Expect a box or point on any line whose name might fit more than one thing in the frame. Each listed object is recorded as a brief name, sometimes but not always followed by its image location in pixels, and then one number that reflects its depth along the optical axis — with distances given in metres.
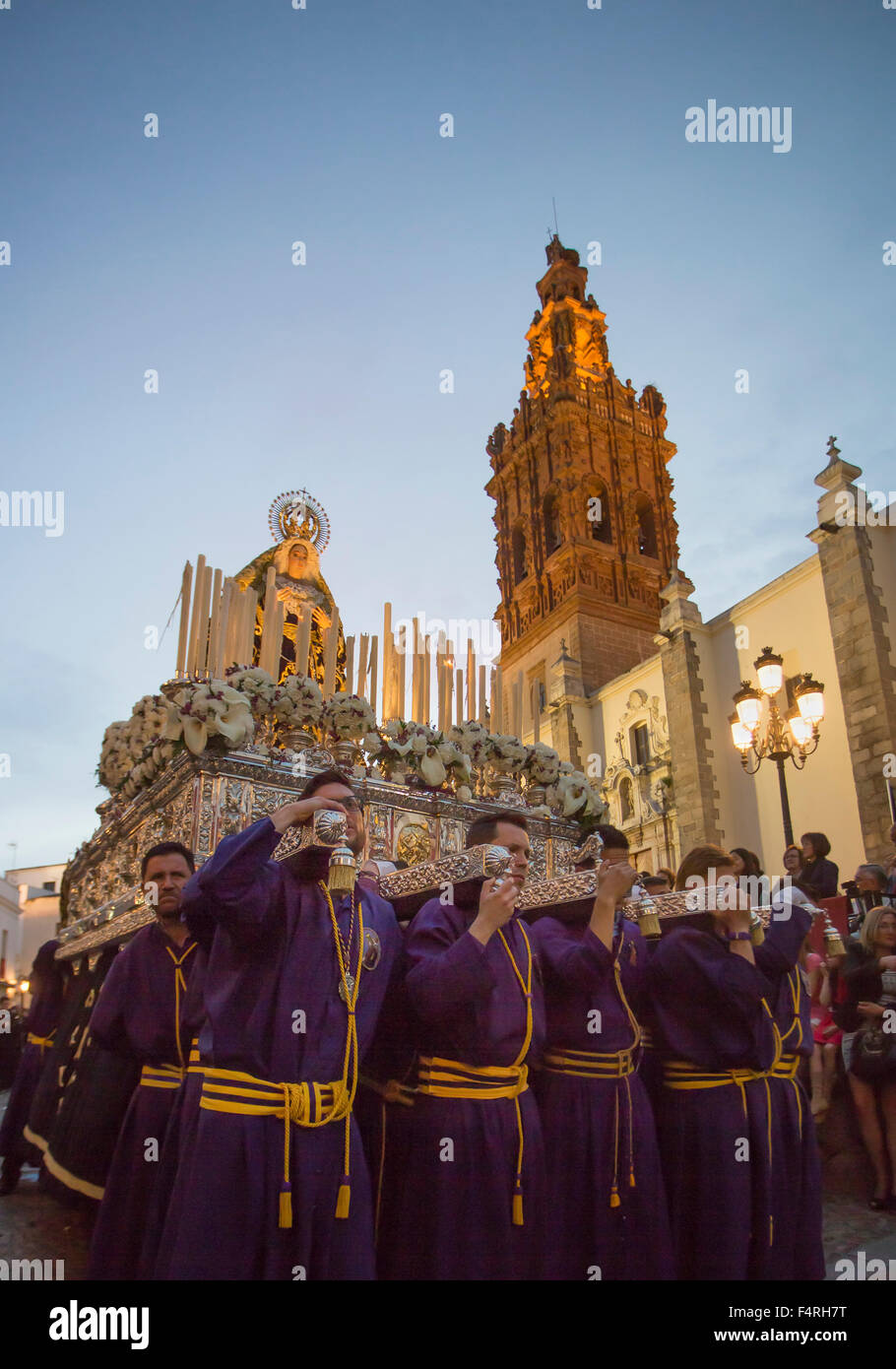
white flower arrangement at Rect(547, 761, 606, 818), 6.21
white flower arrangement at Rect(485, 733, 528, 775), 6.05
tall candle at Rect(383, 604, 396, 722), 6.39
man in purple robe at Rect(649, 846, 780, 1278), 3.21
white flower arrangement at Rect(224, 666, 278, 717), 5.00
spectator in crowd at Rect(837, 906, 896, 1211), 4.91
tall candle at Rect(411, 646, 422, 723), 6.41
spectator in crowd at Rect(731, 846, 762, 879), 4.20
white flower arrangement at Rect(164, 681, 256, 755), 4.52
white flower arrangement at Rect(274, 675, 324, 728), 5.10
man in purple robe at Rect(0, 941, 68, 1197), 6.07
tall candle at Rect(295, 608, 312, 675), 5.62
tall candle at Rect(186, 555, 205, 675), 5.56
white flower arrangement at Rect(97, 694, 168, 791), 5.13
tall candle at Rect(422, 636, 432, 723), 6.50
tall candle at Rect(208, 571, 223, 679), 5.48
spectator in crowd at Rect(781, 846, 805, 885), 8.44
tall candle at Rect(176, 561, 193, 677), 5.56
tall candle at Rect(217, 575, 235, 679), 5.47
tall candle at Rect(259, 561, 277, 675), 5.64
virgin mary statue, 6.58
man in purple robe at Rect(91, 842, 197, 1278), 3.44
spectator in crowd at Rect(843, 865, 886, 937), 7.30
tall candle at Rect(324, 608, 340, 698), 5.98
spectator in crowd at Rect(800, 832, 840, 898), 8.24
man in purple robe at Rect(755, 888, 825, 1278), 3.29
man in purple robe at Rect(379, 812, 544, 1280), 2.76
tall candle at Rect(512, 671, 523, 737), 6.95
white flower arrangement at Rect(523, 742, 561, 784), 6.30
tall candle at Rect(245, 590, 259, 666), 5.54
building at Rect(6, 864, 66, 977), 36.59
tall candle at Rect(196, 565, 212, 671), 5.57
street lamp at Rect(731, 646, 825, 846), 11.45
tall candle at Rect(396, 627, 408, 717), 6.43
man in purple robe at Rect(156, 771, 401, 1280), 2.38
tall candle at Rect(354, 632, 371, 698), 6.21
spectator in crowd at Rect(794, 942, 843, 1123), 5.51
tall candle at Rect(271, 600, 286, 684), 5.68
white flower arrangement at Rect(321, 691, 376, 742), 5.20
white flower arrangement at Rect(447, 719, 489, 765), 5.92
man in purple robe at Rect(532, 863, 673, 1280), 3.10
